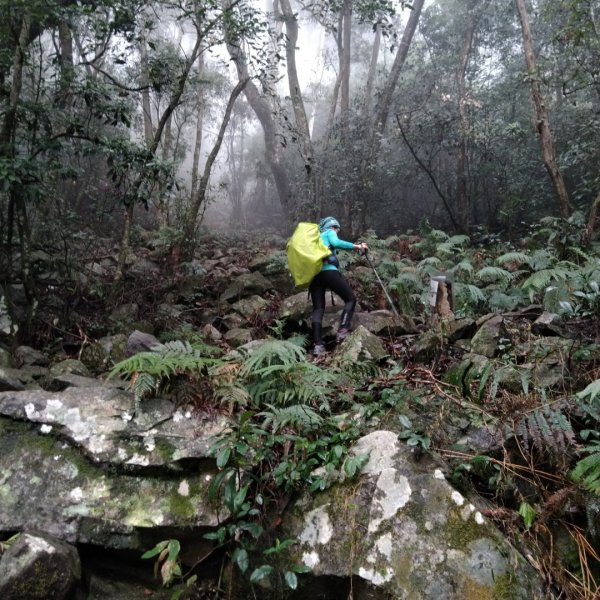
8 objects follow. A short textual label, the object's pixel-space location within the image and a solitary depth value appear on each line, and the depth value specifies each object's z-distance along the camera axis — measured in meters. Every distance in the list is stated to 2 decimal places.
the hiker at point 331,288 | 5.89
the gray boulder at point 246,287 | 8.41
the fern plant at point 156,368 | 3.13
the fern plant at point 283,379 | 3.32
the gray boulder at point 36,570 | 2.13
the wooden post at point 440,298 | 5.52
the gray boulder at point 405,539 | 2.22
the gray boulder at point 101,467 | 2.59
